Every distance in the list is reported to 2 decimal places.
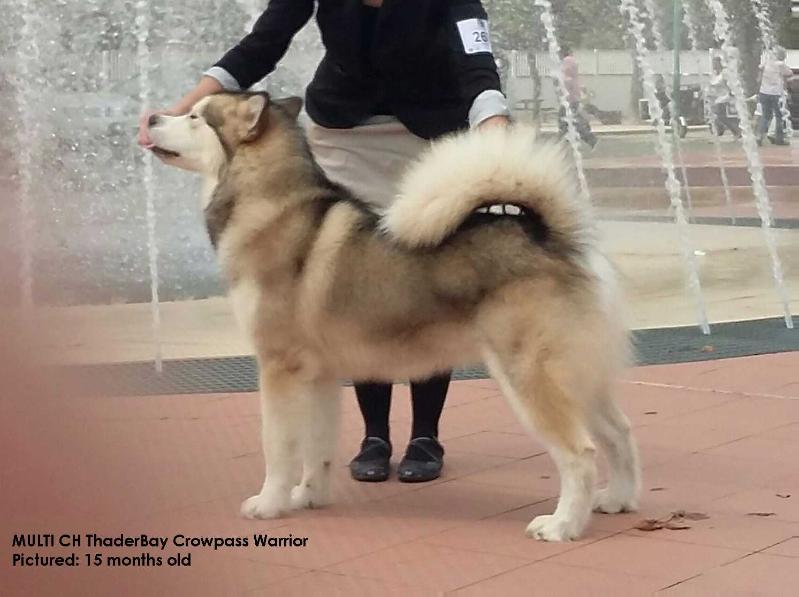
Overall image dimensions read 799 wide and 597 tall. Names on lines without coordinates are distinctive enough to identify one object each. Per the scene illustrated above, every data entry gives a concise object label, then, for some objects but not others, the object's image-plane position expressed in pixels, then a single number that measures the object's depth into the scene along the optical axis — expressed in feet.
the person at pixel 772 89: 63.10
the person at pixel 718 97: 65.10
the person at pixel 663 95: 65.26
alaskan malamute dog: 11.34
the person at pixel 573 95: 56.70
